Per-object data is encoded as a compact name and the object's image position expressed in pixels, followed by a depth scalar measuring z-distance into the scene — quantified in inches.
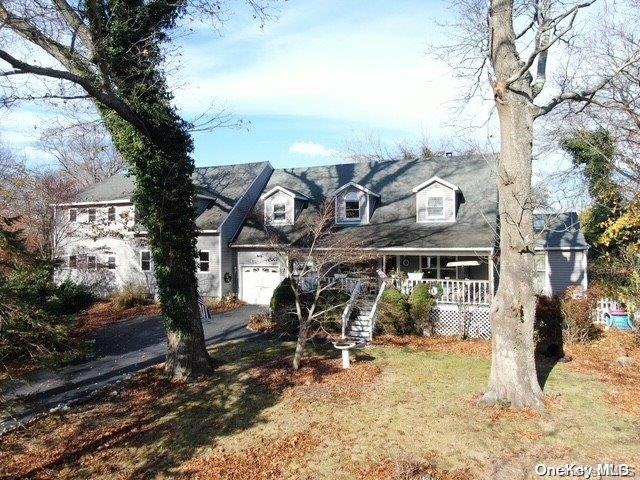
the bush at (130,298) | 852.0
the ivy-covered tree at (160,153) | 426.6
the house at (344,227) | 700.0
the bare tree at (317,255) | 465.6
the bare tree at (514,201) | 334.0
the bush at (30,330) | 267.3
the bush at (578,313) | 505.4
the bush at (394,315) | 597.0
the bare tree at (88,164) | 1555.1
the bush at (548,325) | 497.0
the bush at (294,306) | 598.9
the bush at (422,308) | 599.5
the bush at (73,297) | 840.3
